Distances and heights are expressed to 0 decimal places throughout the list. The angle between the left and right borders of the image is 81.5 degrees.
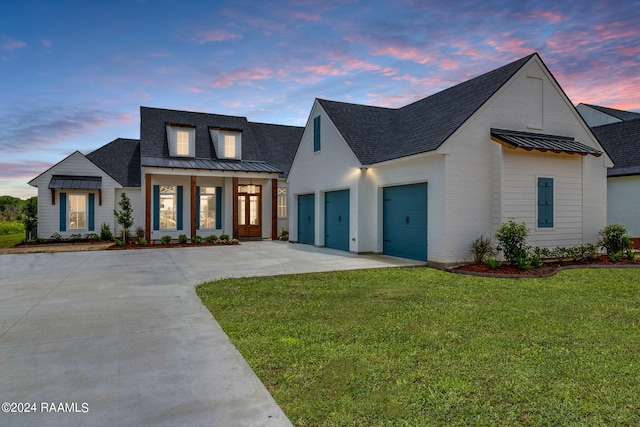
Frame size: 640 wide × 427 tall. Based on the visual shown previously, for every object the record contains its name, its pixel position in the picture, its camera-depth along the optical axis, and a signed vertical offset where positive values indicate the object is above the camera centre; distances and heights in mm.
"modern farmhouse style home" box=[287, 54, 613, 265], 10625 +1246
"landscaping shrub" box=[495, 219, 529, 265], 9922 -783
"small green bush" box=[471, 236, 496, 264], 10492 -1104
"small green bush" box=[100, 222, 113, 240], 19328 -1140
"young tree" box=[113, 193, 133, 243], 17031 -226
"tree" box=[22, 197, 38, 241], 18203 -434
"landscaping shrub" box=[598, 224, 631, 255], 11562 -909
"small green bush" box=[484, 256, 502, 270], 9776 -1392
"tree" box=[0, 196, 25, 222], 32719 +17
